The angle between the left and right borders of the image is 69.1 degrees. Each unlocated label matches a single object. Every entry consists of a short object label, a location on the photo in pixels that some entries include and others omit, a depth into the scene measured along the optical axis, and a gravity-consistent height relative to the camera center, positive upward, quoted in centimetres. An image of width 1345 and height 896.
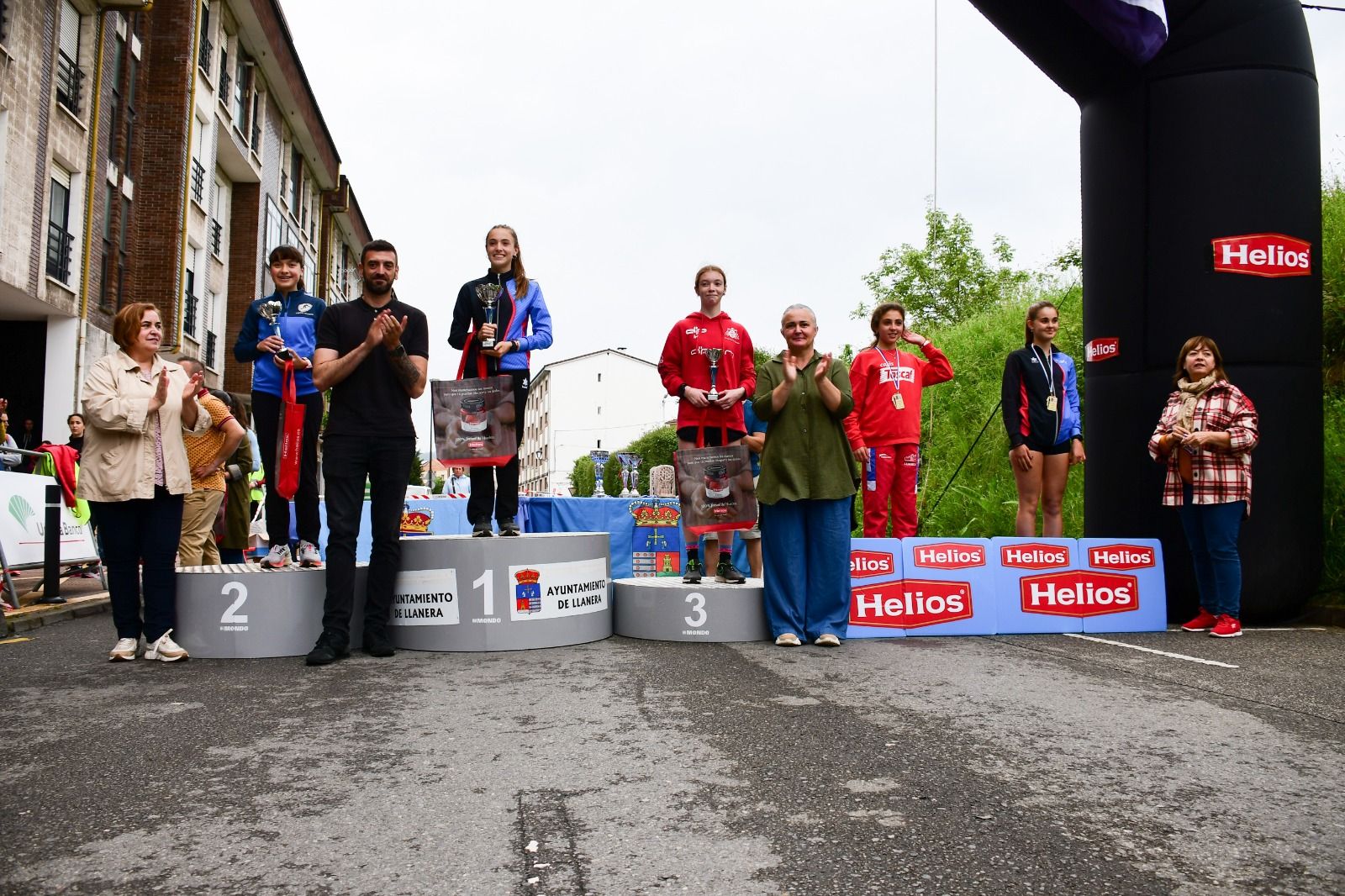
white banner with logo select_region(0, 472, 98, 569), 832 -20
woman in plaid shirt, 634 +27
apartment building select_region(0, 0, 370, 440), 1658 +711
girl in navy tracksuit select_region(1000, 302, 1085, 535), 726 +65
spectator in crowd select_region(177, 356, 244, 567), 696 +13
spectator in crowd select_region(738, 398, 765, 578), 746 +43
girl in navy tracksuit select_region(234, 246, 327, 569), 564 +71
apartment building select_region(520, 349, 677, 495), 9738 +998
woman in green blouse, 586 +5
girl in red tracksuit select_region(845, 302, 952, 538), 731 +66
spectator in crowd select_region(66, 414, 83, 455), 1055 +79
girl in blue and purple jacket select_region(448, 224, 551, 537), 590 +102
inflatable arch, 693 +196
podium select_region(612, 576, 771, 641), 595 -65
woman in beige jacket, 499 +18
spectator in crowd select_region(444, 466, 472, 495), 1633 +34
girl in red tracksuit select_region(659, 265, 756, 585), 620 +85
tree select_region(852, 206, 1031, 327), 3188 +763
